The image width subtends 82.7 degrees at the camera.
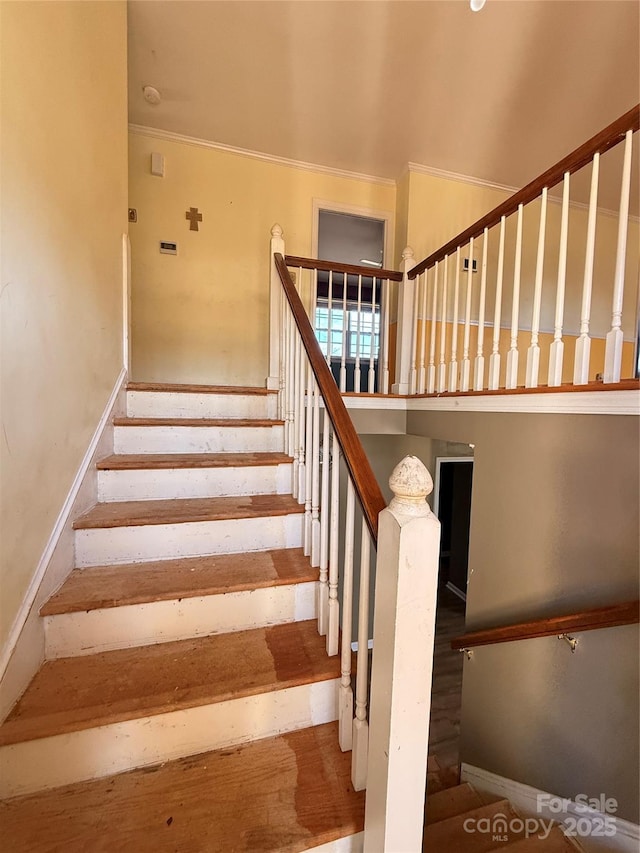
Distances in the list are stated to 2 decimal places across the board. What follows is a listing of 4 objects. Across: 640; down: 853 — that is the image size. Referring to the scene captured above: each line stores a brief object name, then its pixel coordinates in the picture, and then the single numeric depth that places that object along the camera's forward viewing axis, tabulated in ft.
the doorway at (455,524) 17.89
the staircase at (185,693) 2.90
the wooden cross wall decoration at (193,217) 10.59
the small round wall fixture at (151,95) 8.68
